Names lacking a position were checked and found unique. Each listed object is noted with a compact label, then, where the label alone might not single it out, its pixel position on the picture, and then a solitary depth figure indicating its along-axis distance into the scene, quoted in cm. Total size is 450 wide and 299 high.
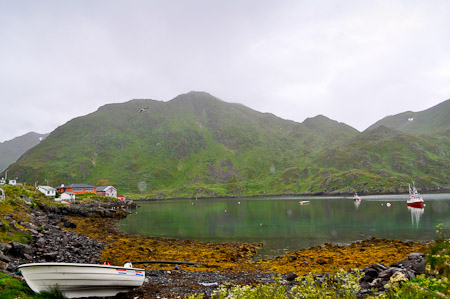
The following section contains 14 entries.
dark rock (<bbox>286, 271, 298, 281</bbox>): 1809
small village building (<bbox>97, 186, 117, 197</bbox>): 15809
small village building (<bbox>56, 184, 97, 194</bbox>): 14500
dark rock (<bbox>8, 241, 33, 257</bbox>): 1955
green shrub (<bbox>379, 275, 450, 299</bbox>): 640
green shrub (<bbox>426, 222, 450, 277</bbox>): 1094
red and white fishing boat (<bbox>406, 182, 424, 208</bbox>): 8594
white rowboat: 1353
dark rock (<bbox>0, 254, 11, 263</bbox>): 1680
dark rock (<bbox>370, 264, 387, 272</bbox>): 1590
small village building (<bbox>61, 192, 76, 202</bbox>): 10361
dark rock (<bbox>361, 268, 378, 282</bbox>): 1508
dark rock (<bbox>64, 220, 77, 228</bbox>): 4764
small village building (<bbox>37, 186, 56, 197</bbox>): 11231
